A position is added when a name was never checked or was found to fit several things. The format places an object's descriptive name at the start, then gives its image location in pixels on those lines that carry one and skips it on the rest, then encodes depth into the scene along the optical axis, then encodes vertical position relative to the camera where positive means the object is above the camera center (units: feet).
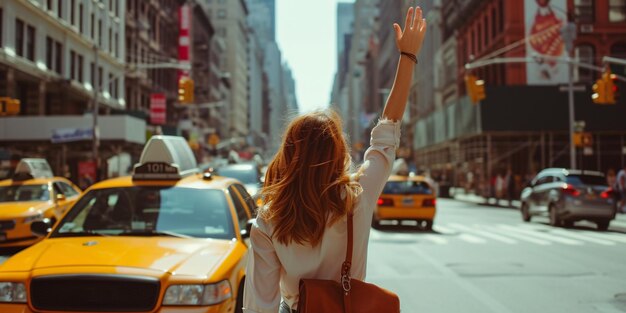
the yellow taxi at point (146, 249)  15.42 -1.73
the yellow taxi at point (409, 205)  65.00 -2.19
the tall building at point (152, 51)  172.04 +35.61
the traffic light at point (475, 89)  89.10 +11.66
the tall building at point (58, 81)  106.73 +17.13
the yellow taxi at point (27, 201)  42.57 -1.28
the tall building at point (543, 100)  131.85 +15.13
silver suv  64.18 -1.67
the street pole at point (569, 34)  87.81 +18.44
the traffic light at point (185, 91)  99.76 +12.90
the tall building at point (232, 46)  399.05 +79.66
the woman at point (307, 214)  8.98 -0.41
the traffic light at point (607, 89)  80.12 +10.55
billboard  133.39 +26.76
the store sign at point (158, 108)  169.27 +17.90
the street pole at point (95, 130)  107.34 +7.98
